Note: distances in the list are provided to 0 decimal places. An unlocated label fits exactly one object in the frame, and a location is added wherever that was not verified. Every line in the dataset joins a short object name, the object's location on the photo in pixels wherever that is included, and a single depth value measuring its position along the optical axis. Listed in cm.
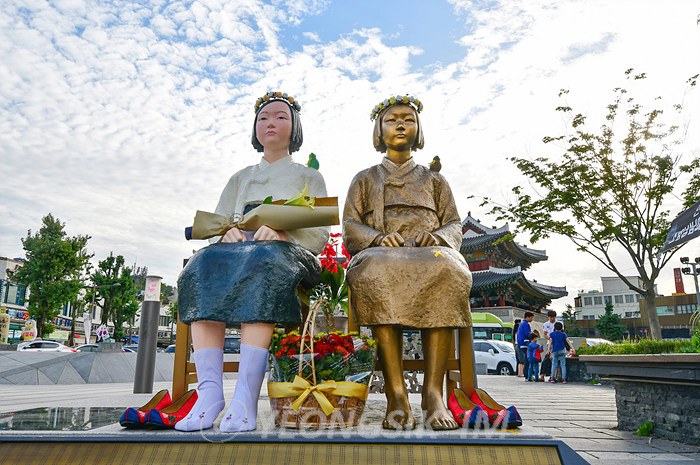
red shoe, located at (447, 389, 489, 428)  200
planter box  306
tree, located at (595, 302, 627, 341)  4132
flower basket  203
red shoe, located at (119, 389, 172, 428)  191
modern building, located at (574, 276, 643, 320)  6059
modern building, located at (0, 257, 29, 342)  3619
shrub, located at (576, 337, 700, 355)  358
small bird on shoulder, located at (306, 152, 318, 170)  313
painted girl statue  214
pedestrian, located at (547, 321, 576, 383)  1094
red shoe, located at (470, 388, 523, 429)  196
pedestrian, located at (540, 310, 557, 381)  1177
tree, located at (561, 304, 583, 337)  4132
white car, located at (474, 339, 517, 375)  1811
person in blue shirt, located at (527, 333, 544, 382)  1187
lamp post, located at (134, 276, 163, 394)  641
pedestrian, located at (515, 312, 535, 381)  1172
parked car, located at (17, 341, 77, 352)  1920
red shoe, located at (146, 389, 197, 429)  197
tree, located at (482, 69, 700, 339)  987
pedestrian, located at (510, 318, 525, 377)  1371
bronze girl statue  228
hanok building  2833
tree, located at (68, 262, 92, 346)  2152
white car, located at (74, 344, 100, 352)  1909
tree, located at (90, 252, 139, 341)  2777
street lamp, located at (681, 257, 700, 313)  1972
